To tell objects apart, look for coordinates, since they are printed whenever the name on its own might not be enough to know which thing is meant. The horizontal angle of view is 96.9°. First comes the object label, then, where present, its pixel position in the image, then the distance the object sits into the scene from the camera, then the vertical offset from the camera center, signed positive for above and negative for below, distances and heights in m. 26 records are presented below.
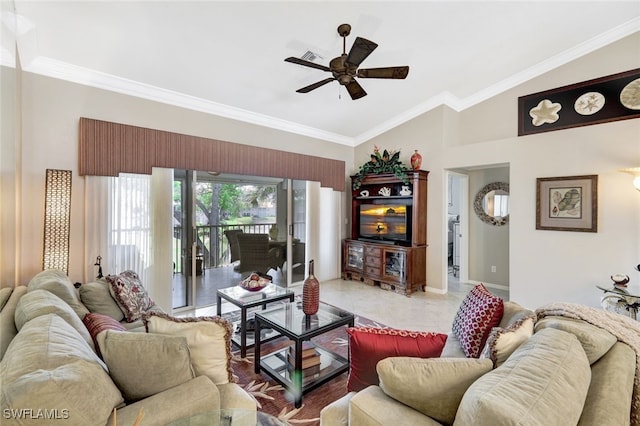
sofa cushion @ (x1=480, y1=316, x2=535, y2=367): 1.25 -0.58
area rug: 1.92 -1.37
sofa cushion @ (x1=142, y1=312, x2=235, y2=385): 1.36 -0.62
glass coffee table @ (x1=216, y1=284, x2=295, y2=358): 2.69 -0.90
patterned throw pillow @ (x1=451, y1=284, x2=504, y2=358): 1.74 -0.68
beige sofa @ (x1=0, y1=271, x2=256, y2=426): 0.87 -0.60
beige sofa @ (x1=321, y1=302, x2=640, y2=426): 0.87 -0.61
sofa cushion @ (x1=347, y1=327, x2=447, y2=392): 1.39 -0.67
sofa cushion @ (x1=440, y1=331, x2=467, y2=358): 1.81 -0.90
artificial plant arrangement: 4.82 +0.83
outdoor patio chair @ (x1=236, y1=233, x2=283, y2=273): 4.55 -0.67
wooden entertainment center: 4.73 -0.50
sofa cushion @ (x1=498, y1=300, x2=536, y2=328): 1.66 -0.62
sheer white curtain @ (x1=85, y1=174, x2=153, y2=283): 3.11 -0.15
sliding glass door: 3.86 -0.29
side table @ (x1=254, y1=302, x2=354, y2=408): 2.05 -1.07
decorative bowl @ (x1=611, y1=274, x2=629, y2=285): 3.04 -0.69
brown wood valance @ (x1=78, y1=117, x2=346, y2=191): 3.08 +0.76
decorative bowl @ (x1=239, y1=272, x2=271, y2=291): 3.11 -0.80
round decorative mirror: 4.97 +0.18
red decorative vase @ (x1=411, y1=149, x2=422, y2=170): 4.67 +0.87
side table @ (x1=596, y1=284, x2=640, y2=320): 2.80 -0.87
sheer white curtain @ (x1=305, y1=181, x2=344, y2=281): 5.23 -0.32
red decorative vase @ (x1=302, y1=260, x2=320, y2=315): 2.39 -0.71
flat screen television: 4.96 -0.18
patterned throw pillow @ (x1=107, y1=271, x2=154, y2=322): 2.42 -0.75
